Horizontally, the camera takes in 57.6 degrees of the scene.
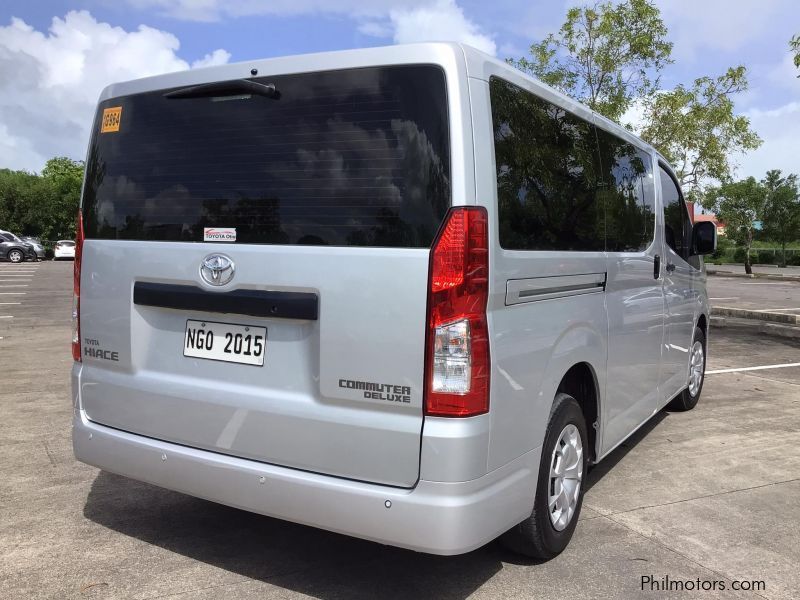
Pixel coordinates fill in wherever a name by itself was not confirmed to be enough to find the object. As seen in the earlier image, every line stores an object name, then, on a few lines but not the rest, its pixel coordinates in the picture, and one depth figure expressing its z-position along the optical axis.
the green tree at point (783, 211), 43.62
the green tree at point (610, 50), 19.09
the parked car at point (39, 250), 41.87
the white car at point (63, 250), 44.25
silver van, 2.61
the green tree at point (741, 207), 41.47
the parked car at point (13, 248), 38.12
